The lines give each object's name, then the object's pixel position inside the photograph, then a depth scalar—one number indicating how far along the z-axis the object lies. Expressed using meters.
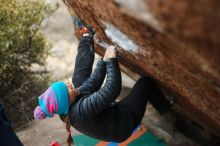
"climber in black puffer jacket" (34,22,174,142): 4.30
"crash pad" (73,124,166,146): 5.85
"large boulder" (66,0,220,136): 2.19
